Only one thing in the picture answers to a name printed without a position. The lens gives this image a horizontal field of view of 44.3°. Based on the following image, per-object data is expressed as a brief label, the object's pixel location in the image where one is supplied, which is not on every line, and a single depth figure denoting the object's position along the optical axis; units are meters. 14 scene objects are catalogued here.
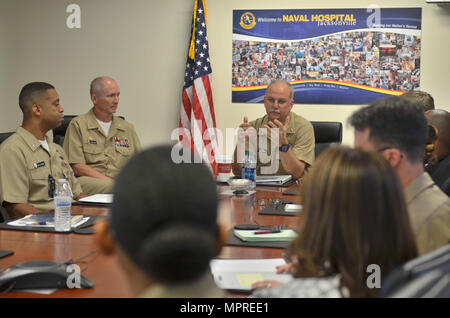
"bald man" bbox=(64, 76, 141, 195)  4.32
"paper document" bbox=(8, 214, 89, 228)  2.50
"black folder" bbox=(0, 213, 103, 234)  2.39
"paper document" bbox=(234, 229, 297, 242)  2.27
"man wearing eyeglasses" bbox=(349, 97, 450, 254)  1.81
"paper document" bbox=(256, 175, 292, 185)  3.81
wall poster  5.29
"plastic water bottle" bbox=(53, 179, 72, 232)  2.39
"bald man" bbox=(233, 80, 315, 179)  3.96
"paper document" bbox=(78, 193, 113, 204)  3.07
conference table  1.67
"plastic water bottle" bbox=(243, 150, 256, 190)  3.68
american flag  5.52
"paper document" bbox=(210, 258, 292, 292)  1.72
